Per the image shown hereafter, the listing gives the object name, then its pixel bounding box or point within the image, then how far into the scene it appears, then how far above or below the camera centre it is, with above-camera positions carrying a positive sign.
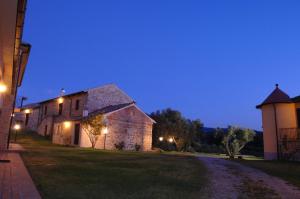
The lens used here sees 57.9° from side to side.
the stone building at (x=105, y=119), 30.44 +2.28
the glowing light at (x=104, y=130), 28.66 +0.82
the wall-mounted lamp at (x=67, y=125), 32.38 +1.43
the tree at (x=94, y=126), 26.91 +1.16
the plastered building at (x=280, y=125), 19.30 +1.25
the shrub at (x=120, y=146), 30.64 -0.87
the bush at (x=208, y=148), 42.33 -1.24
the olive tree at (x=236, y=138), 34.22 +0.38
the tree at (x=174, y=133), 40.78 +1.08
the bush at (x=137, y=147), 32.28 -0.99
